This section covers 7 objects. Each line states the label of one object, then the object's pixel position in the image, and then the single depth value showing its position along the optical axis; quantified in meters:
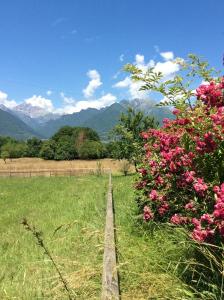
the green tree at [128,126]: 28.90
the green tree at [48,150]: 73.43
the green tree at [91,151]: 69.71
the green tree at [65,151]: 72.33
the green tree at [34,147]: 82.40
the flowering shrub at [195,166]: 2.95
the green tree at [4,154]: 75.64
